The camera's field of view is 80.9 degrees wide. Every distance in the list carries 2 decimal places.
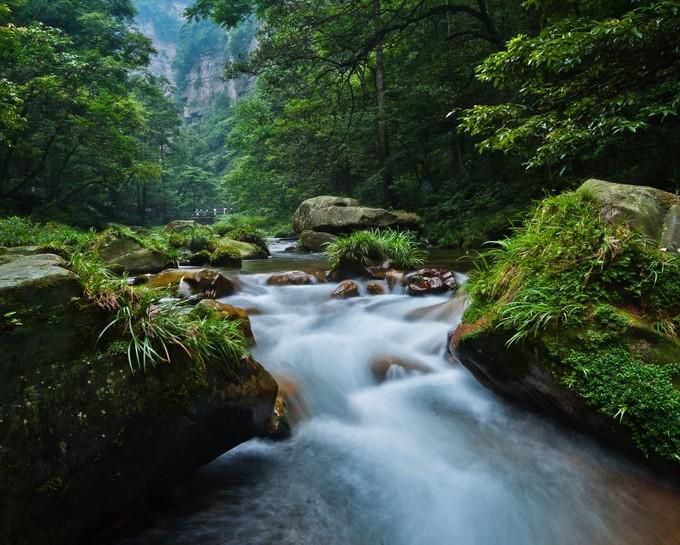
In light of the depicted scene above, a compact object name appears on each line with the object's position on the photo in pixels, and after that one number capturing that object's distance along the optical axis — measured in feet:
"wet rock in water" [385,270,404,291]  23.57
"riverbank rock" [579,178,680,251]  11.71
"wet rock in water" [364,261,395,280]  25.43
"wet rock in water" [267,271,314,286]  25.60
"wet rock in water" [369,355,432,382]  15.21
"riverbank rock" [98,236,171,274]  27.91
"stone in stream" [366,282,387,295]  23.31
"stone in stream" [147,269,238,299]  20.53
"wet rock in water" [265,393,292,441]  11.28
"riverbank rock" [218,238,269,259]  39.88
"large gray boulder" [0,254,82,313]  7.47
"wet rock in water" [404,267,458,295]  22.07
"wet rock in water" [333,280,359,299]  22.71
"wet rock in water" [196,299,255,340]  13.74
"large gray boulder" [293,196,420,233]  41.34
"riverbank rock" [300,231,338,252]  42.84
